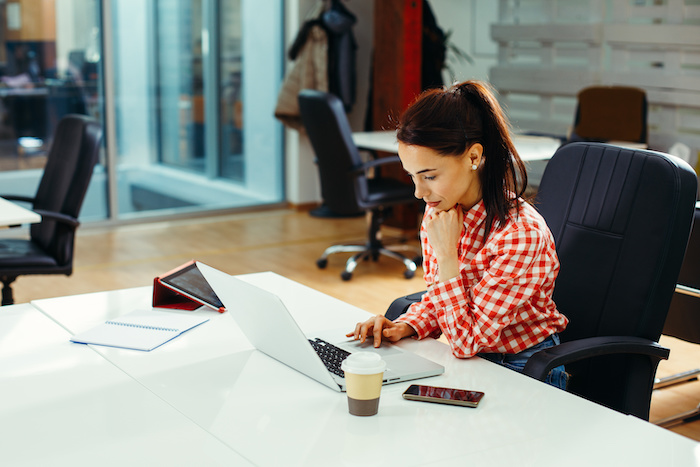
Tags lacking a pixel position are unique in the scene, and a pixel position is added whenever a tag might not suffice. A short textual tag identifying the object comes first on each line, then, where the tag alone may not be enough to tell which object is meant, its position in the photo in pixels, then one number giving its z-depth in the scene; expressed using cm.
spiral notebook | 177
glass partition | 560
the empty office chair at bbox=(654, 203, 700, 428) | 272
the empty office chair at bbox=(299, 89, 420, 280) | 464
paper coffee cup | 138
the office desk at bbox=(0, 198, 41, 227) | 290
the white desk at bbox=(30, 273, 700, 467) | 126
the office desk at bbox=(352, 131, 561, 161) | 446
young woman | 173
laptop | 152
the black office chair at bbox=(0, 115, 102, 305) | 335
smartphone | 145
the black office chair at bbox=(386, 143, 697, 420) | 190
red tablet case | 204
